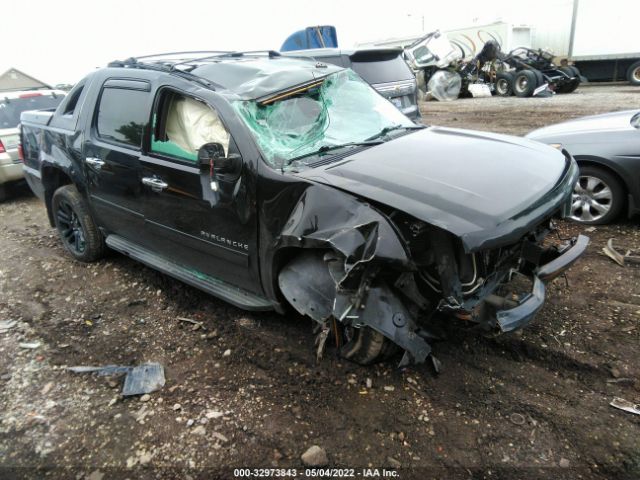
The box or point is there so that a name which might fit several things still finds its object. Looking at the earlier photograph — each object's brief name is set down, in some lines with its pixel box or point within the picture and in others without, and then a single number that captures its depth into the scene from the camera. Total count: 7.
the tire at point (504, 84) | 17.47
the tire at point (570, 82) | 17.03
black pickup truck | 2.35
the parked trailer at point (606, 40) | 17.55
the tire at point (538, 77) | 16.62
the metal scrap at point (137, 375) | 2.85
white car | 6.92
